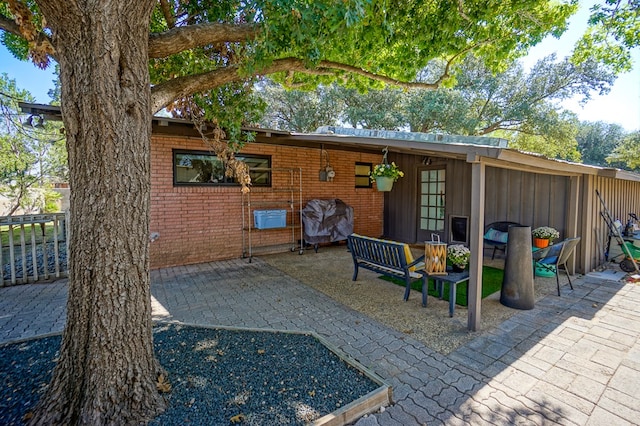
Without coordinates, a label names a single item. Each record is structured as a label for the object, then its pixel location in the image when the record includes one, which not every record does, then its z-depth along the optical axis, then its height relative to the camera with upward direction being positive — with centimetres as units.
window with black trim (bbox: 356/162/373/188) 945 +77
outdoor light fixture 470 +121
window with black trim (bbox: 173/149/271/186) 648 +69
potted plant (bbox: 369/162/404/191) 618 +51
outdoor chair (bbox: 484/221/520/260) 664 -82
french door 848 -11
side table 380 -103
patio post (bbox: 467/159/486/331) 336 -55
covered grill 772 -59
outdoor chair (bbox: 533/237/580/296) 454 -87
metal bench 427 -93
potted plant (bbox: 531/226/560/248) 560 -69
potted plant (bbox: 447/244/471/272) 405 -79
